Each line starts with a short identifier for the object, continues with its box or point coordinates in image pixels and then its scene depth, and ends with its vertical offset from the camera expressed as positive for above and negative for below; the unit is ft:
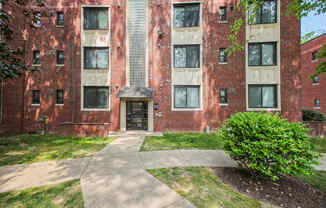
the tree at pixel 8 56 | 19.04 +7.20
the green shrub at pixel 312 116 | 33.17 -2.69
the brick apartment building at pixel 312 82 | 58.29 +11.09
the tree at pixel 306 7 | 19.34 +15.91
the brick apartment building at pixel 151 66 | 33.60 +10.13
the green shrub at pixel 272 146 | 10.50 -3.44
